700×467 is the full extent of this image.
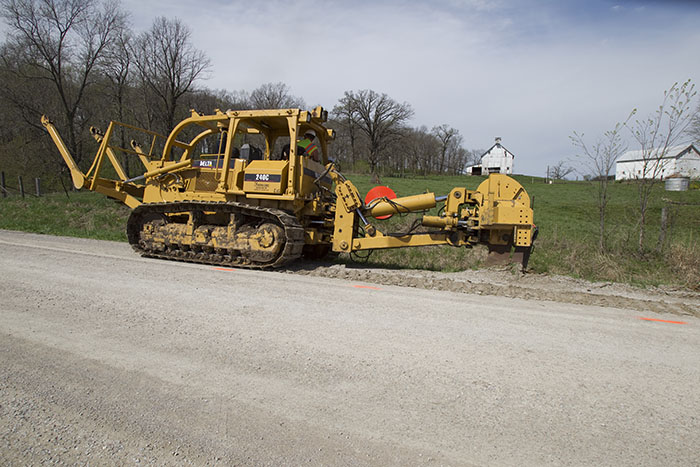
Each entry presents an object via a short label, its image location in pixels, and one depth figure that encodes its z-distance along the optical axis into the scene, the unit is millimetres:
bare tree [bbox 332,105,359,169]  51344
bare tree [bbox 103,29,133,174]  27438
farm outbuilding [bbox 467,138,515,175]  72812
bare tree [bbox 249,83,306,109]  46506
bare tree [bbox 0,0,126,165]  24531
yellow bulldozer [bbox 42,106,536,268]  6969
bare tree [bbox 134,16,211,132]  26828
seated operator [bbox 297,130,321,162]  7899
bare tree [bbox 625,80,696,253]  9363
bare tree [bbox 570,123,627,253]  9984
